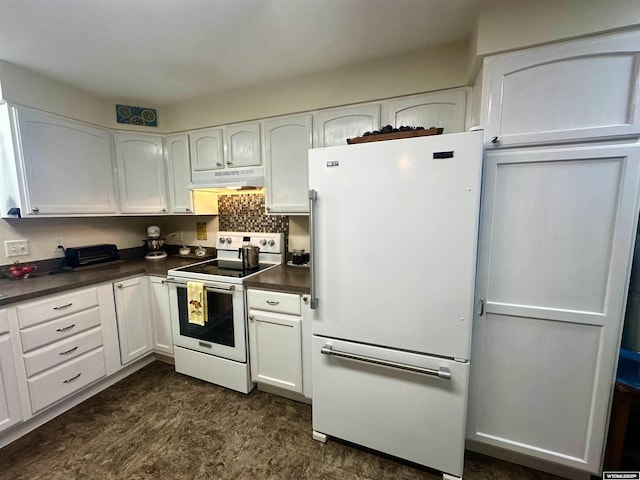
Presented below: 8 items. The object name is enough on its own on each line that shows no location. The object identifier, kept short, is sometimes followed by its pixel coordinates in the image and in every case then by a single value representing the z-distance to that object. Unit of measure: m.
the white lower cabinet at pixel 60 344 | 1.63
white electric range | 1.93
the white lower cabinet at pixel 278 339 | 1.76
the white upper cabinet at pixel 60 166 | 1.83
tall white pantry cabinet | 1.14
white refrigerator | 1.20
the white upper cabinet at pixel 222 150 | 2.19
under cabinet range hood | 2.12
